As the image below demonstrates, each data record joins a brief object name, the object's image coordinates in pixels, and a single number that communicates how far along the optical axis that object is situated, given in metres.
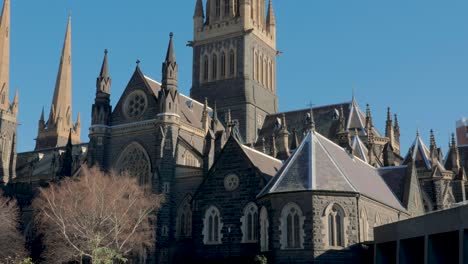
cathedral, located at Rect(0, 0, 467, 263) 33.38
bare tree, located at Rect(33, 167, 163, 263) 40.66
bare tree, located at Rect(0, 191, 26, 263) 48.47
